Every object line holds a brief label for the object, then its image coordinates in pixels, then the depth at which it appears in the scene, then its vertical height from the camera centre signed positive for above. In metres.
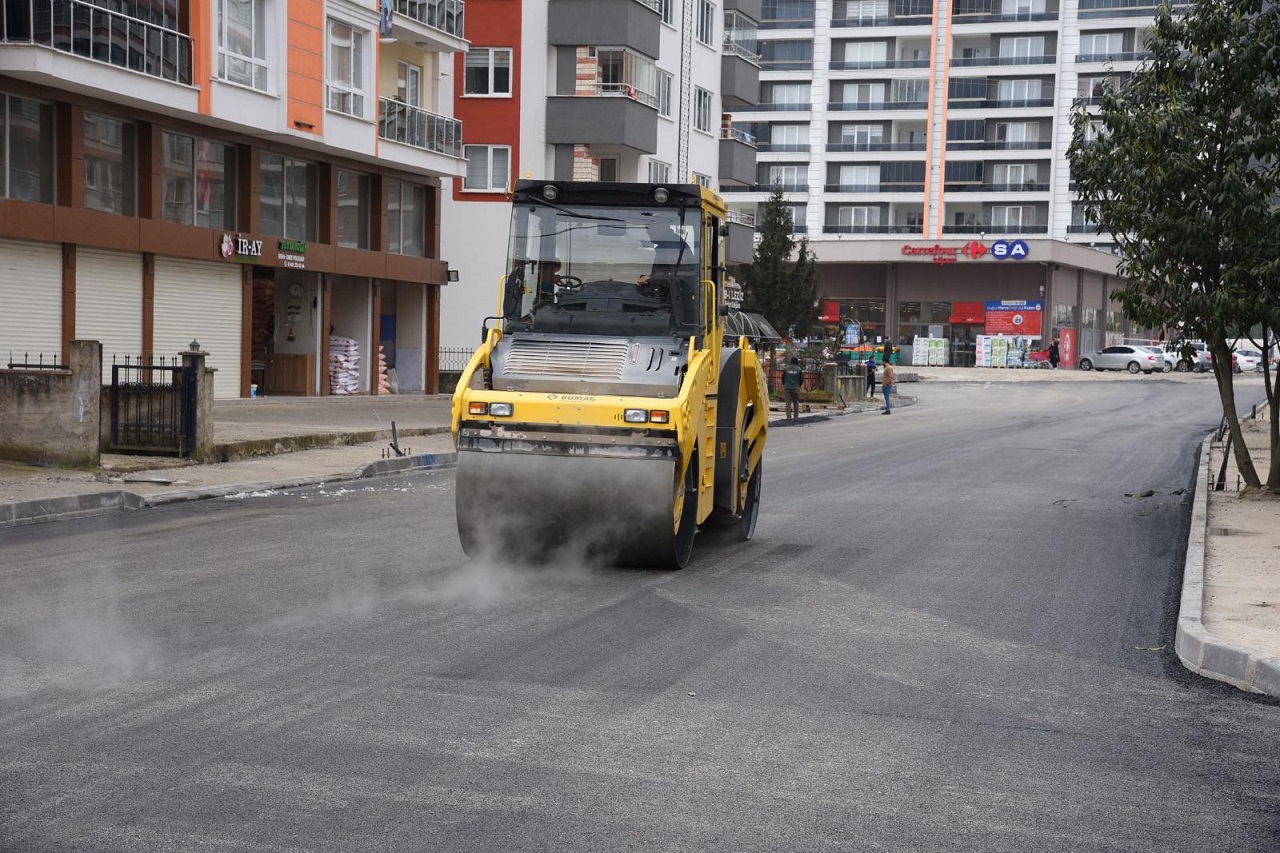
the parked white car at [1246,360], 80.31 -0.51
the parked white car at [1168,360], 76.06 -0.58
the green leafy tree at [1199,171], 16.25 +1.98
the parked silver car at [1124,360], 75.19 -0.66
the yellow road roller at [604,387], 10.81 -0.41
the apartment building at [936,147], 87.12 +12.35
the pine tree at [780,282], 50.19 +1.86
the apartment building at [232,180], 26.72 +3.02
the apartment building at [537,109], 43.50 +6.50
